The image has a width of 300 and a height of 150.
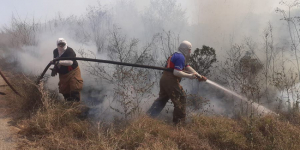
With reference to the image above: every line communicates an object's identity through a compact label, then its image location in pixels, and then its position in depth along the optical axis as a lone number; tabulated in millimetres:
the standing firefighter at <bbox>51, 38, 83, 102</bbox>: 3971
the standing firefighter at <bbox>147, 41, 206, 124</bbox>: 3543
